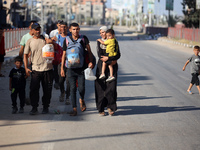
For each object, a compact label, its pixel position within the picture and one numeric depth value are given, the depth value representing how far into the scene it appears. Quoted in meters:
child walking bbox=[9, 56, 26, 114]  14.52
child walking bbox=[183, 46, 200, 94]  19.79
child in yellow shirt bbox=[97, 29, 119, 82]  14.01
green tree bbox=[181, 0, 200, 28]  83.65
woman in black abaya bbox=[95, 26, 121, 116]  14.18
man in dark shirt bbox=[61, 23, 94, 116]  13.95
